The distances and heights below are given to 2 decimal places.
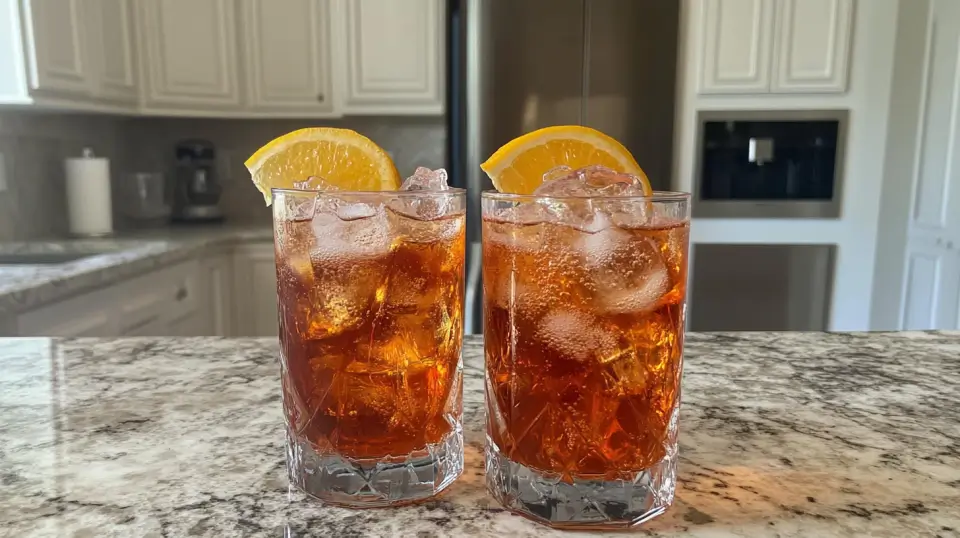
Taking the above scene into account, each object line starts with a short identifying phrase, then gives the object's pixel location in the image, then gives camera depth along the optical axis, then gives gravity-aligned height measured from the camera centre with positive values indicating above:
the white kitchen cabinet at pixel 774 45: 2.67 +0.53
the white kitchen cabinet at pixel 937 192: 2.53 -0.06
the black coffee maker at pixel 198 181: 3.07 -0.04
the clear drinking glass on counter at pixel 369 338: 0.51 -0.13
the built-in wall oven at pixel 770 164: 2.73 +0.05
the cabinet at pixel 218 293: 2.64 -0.49
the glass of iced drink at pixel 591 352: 0.48 -0.13
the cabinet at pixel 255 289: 2.80 -0.49
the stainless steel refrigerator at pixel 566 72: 2.57 +0.40
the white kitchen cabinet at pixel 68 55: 2.01 +0.39
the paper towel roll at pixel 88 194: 2.51 -0.08
